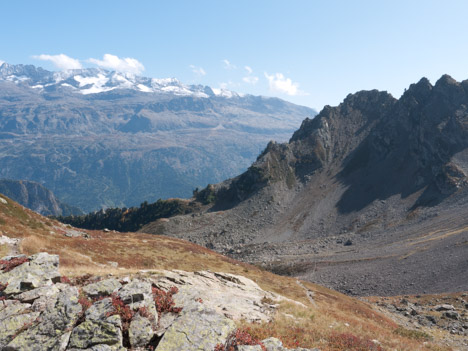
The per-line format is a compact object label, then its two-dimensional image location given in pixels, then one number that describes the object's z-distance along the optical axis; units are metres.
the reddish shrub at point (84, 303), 15.95
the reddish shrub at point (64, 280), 21.78
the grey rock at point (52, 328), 13.79
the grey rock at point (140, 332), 14.41
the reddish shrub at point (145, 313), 16.06
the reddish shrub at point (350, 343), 19.30
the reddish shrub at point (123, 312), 15.32
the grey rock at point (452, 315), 48.62
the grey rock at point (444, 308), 53.89
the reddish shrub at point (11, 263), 23.29
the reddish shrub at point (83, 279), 22.31
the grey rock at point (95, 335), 13.62
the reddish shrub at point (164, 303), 17.46
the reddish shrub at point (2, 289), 18.38
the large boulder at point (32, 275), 19.33
